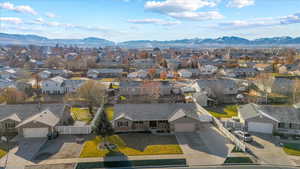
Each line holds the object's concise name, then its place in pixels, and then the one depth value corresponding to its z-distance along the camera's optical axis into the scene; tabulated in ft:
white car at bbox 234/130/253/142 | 76.18
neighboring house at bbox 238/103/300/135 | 83.71
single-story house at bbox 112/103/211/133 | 83.66
